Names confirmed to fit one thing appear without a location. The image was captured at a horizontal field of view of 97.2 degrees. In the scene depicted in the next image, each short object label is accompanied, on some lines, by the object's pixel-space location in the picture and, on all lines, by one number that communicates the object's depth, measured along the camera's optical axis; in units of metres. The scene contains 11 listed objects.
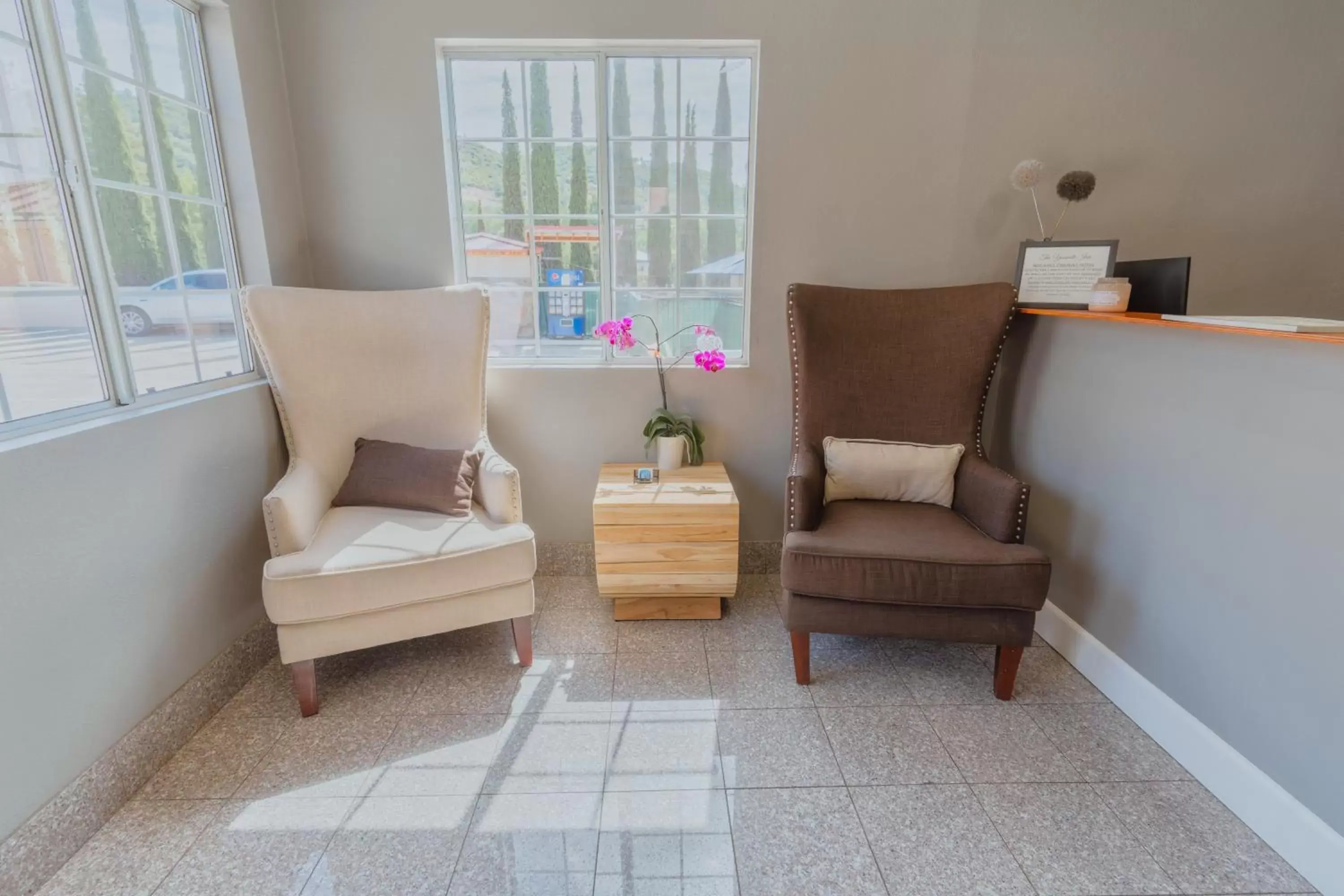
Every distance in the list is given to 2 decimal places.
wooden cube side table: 2.12
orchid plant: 2.32
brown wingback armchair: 1.71
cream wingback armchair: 1.70
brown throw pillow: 2.00
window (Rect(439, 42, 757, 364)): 2.33
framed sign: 1.95
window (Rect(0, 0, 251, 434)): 1.36
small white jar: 1.81
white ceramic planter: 2.40
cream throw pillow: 2.11
